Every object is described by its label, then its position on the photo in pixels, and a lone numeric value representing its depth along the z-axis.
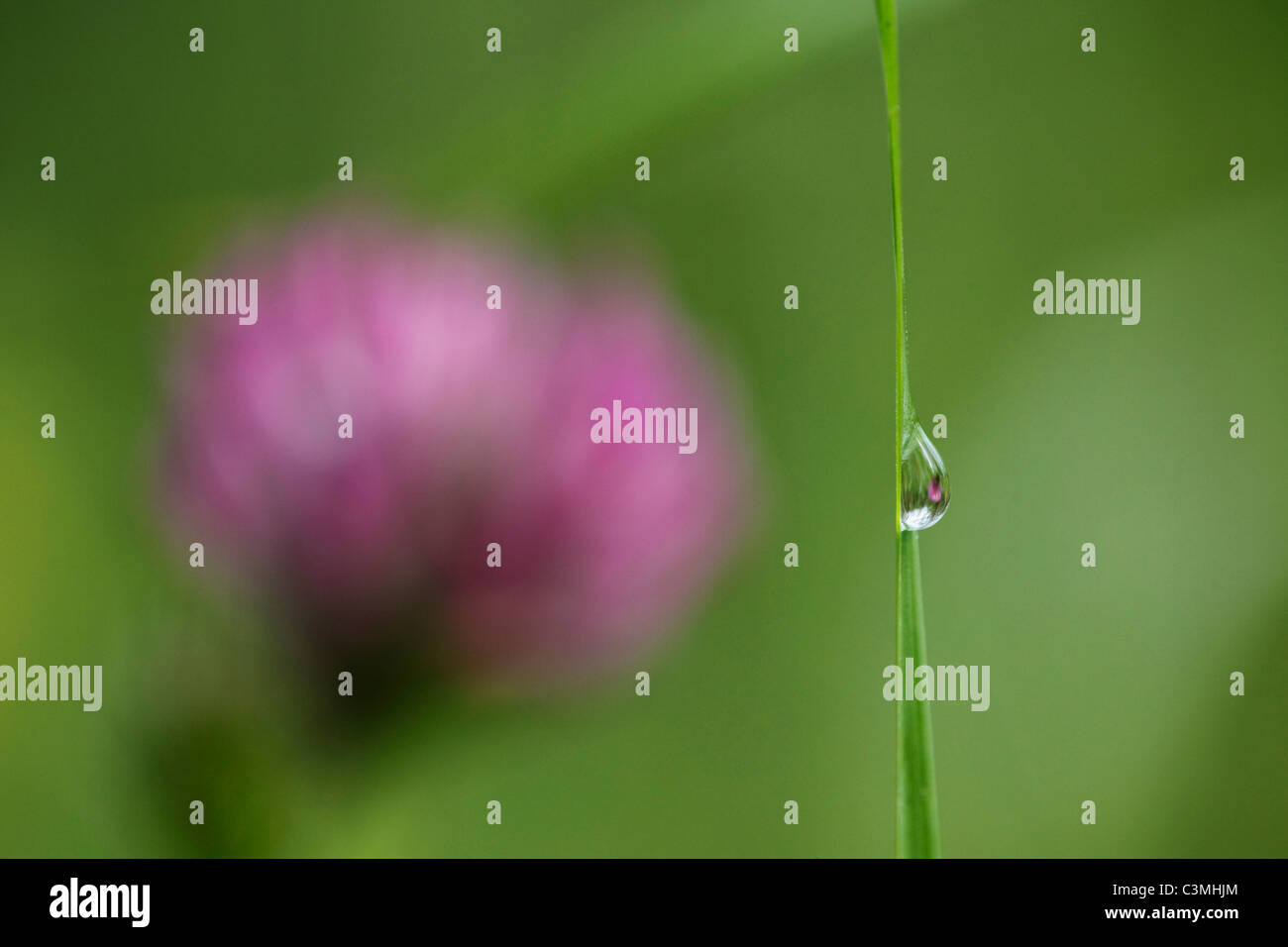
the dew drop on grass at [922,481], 0.18
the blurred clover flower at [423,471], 0.20
